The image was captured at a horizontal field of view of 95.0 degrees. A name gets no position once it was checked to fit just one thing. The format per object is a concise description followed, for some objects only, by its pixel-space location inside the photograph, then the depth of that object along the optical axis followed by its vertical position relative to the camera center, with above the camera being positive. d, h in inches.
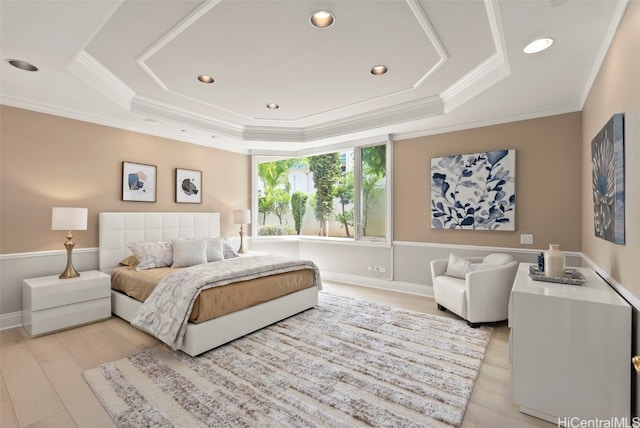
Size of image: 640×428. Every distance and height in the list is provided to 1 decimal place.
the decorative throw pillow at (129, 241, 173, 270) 145.7 -18.6
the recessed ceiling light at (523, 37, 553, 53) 82.7 +49.5
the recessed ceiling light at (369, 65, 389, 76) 114.7 +58.3
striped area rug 73.3 -49.3
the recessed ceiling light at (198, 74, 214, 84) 122.5 +59.0
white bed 106.2 -24.3
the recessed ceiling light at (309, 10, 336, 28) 83.2 +57.8
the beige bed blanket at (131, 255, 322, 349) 101.2 -28.5
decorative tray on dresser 81.8 -18.4
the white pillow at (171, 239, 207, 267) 150.4 -18.4
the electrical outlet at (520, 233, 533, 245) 144.5 -11.8
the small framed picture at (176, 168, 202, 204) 187.3 +20.6
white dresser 64.6 -32.5
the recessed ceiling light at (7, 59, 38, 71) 97.2 +52.3
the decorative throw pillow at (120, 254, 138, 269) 150.8 -22.9
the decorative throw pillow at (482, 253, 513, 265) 135.3 -20.7
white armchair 125.9 -33.4
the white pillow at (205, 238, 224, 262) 165.8 -18.8
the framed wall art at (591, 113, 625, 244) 69.2 +9.2
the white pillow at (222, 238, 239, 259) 180.0 -20.6
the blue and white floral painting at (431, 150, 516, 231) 148.6 +13.2
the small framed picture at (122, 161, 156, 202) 162.7 +20.6
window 198.7 +17.1
